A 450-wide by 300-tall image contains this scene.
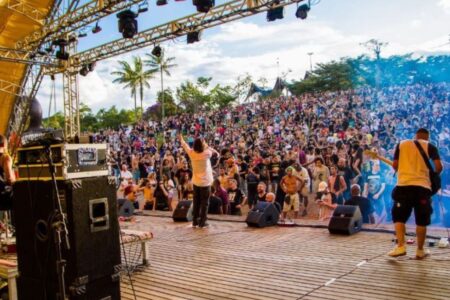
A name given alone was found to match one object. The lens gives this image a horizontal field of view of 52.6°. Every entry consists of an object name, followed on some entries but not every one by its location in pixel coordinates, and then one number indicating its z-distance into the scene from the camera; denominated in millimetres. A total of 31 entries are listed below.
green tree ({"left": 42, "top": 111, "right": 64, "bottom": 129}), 56281
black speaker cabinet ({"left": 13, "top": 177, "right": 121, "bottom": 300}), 3045
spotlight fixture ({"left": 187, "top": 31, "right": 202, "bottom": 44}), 10227
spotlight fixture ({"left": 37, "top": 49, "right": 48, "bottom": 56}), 11709
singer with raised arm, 6352
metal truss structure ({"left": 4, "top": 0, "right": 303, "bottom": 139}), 9195
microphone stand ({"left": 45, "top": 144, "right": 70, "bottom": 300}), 2879
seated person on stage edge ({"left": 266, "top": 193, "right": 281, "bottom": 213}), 7328
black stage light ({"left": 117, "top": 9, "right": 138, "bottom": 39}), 9695
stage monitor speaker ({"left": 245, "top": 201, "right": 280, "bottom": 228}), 6520
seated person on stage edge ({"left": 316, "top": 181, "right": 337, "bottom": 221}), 7543
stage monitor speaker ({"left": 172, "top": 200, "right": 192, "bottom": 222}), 7527
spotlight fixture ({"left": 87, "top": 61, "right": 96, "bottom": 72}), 12896
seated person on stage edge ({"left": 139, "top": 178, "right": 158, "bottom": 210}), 9883
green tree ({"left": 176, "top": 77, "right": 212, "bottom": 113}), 48469
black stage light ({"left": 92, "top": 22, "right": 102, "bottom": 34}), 10820
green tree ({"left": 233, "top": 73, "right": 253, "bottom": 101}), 51156
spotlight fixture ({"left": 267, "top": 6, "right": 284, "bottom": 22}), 8750
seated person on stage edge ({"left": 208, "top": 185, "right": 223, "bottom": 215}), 8164
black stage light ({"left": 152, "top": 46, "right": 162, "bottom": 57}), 11234
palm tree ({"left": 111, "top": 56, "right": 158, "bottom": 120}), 43562
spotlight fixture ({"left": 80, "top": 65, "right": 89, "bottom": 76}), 13117
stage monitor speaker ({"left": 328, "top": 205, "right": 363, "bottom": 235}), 5691
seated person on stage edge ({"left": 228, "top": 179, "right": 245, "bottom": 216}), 8445
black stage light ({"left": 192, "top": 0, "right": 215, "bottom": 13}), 8609
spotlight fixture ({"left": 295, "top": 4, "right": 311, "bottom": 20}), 8558
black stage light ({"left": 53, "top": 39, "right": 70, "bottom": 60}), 11305
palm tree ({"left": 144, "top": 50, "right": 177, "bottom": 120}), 40578
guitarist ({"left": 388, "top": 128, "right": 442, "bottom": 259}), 4294
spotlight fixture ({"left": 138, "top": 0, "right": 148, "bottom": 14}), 9423
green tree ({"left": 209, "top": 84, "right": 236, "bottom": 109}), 49656
